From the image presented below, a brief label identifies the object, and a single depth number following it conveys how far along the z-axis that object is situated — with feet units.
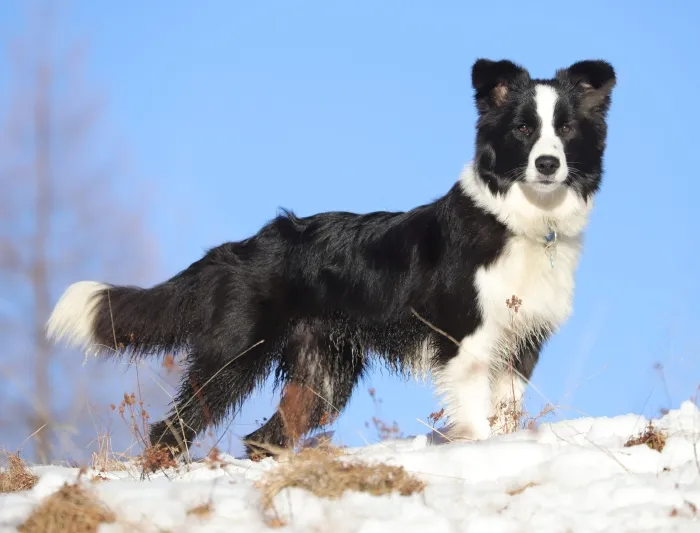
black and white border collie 37.86
